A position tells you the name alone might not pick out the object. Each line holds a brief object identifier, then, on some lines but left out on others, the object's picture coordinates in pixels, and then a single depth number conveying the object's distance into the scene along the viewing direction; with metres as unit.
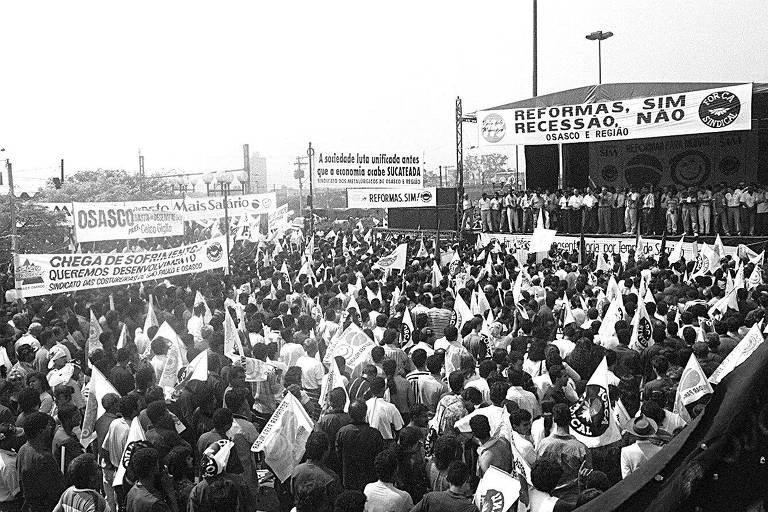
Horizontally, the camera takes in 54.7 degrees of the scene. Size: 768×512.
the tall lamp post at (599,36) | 32.38
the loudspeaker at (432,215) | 25.27
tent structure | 21.58
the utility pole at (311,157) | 24.19
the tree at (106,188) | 35.56
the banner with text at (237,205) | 19.92
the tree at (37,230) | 23.41
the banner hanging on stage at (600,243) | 19.11
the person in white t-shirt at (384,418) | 5.95
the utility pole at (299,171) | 45.53
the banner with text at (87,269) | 10.61
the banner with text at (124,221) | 14.81
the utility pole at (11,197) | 18.29
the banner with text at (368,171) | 21.95
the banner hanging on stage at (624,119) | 19.14
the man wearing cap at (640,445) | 4.92
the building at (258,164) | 119.12
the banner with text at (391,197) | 21.39
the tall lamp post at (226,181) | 16.51
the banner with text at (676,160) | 24.02
